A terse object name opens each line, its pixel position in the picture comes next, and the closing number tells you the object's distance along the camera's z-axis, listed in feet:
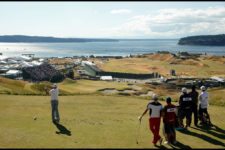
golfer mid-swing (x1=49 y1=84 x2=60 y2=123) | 70.26
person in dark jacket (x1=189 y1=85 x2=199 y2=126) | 68.08
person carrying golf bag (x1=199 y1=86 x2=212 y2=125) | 69.10
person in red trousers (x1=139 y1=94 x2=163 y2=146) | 55.01
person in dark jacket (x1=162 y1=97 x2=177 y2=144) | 55.67
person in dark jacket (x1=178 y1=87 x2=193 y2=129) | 67.15
